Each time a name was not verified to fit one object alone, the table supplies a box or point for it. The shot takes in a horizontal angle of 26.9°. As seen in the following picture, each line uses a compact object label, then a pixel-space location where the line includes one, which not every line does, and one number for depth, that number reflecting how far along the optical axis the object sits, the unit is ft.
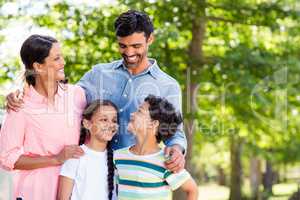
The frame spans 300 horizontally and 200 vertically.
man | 11.97
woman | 10.94
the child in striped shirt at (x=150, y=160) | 10.95
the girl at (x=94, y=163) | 11.08
